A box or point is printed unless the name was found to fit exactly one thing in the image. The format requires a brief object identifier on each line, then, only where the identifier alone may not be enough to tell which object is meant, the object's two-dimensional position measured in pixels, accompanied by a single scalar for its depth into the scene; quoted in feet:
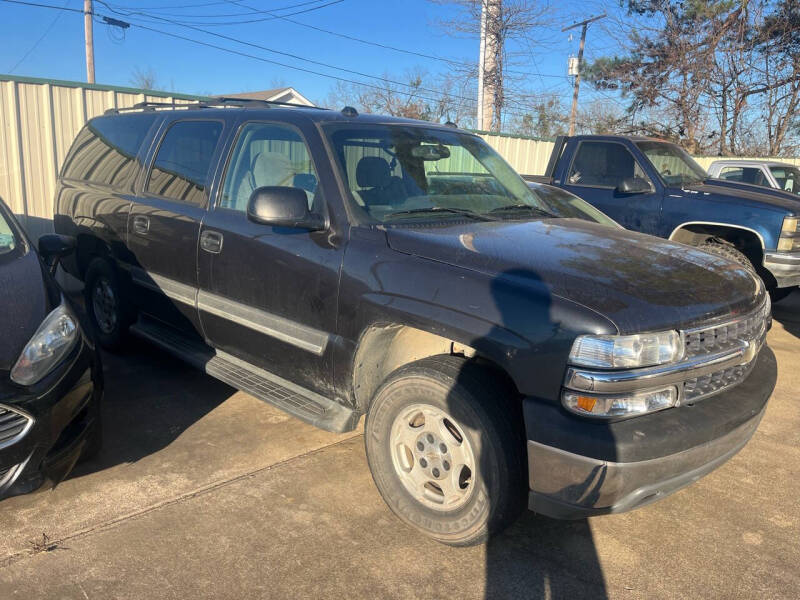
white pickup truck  31.99
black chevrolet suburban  7.86
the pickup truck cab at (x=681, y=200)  21.35
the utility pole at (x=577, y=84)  85.99
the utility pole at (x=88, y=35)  85.51
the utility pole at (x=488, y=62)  48.48
